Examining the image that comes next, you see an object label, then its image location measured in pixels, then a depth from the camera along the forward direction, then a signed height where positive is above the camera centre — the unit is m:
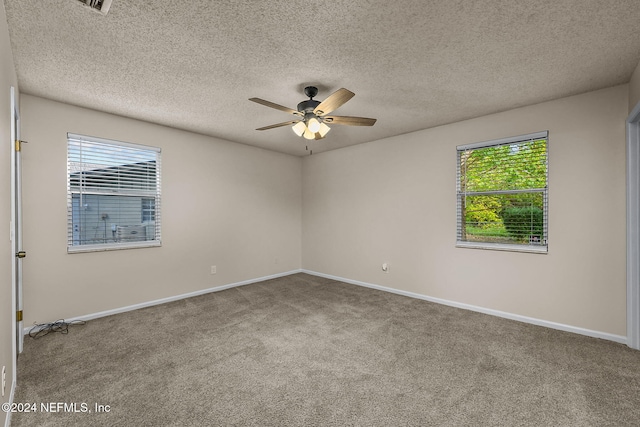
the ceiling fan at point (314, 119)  2.55 +0.92
